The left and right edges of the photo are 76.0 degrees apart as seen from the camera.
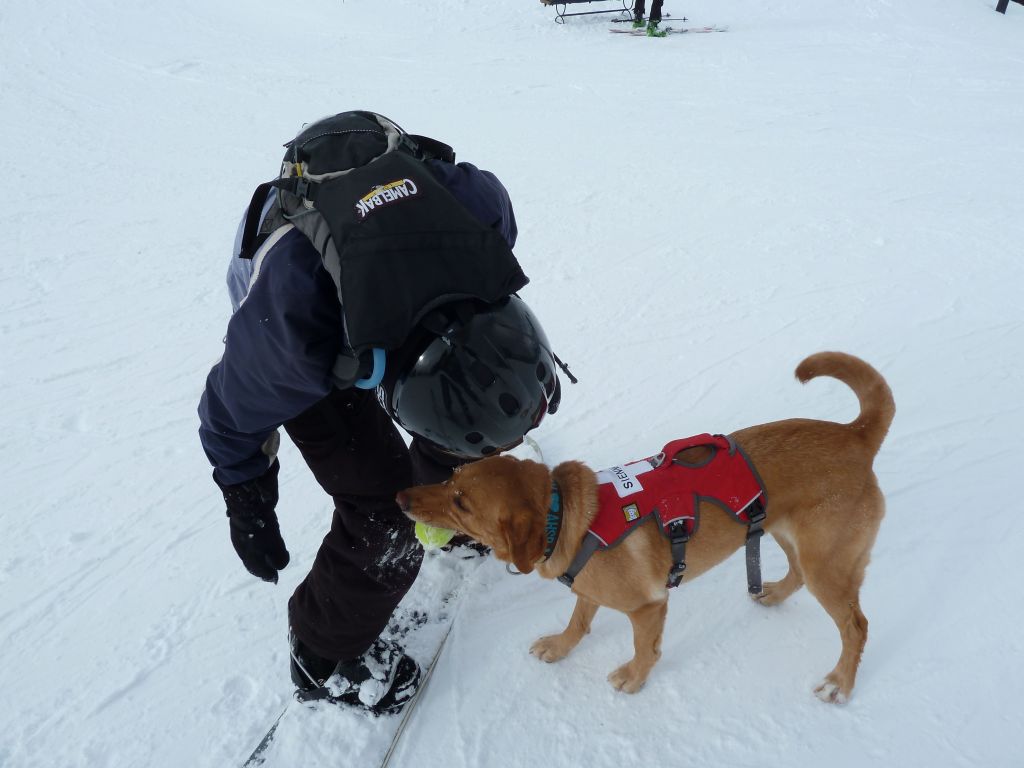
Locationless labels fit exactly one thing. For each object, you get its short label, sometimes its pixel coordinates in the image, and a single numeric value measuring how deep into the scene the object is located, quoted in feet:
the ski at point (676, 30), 44.75
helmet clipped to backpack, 6.36
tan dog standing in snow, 8.43
